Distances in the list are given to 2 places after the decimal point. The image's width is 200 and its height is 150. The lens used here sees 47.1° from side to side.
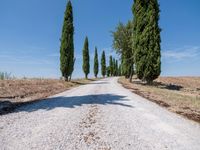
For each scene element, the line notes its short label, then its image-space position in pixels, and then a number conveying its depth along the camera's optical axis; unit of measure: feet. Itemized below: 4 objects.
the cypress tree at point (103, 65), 301.43
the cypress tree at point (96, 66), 257.26
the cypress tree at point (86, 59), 201.36
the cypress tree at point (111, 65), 352.49
